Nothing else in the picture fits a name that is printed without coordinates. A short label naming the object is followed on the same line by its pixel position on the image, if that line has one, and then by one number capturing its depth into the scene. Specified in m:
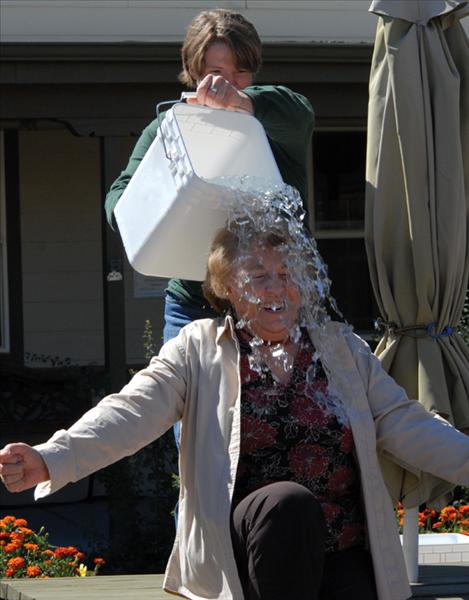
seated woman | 4.66
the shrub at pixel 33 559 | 8.78
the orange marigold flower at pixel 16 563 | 8.69
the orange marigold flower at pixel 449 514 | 9.56
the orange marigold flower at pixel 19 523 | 9.71
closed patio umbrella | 6.72
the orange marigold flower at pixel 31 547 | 9.12
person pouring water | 5.84
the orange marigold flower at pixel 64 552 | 9.08
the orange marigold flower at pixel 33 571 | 8.62
